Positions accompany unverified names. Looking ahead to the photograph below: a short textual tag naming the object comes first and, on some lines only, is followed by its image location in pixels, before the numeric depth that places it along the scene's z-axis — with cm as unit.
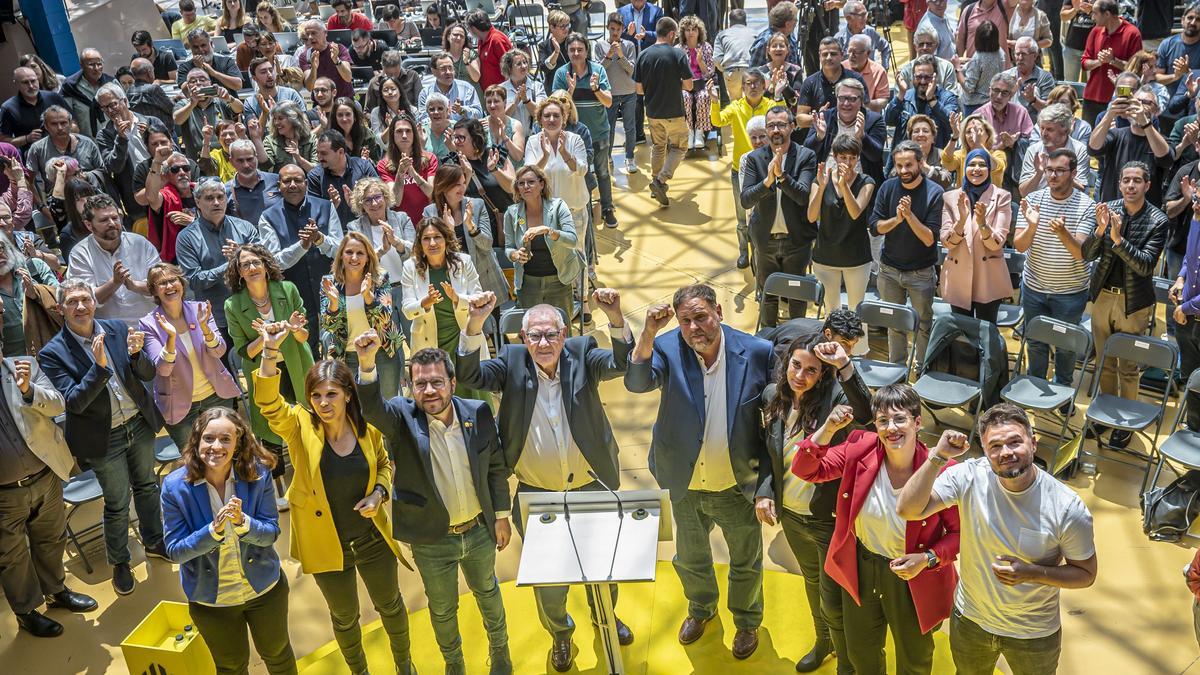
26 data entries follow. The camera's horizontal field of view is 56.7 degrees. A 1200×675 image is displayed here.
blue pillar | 1124
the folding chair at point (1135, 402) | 560
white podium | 358
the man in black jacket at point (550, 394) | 427
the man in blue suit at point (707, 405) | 420
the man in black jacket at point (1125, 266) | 575
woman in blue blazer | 400
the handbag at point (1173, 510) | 531
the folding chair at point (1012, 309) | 648
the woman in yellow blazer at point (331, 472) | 412
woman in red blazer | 370
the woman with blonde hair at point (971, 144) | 685
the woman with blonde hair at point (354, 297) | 566
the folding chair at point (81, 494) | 561
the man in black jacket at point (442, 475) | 412
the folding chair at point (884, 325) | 611
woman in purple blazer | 540
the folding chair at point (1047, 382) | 581
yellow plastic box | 443
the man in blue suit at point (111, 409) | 512
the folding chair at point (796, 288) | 648
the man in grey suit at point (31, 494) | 495
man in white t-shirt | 347
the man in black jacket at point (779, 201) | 659
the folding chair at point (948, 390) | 590
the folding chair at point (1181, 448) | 528
